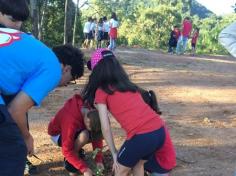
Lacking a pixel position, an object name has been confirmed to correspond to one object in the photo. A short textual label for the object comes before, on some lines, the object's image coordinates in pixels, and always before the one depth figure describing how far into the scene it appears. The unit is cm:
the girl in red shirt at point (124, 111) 326
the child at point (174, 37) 1875
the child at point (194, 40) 2115
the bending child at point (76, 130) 370
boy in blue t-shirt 219
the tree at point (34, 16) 892
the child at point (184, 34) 1778
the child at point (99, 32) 1800
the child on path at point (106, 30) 1761
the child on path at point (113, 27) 1637
